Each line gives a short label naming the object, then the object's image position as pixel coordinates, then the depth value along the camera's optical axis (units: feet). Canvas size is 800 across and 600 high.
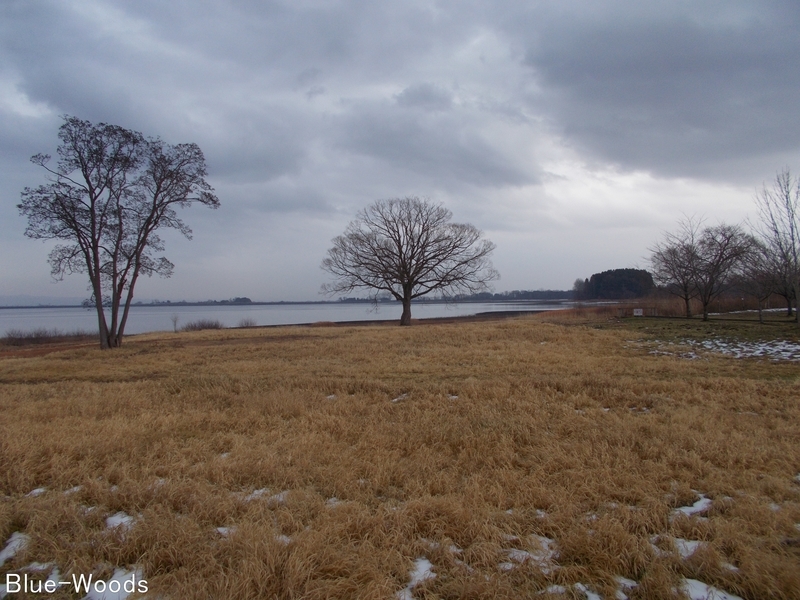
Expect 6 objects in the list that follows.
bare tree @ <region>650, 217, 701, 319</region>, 96.58
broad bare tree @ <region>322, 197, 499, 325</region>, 115.24
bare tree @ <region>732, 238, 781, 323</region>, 87.61
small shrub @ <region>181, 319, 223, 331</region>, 124.98
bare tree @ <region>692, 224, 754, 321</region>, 90.89
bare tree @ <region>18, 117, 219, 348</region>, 59.93
